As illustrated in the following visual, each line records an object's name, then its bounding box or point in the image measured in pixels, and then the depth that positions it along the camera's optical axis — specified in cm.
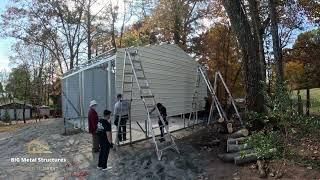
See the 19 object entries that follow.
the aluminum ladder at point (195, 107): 956
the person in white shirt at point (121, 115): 686
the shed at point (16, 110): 3136
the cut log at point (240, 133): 660
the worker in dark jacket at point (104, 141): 579
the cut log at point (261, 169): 498
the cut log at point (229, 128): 745
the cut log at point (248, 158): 552
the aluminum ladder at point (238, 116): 778
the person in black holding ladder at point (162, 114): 726
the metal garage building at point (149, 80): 779
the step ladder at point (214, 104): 803
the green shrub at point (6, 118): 2712
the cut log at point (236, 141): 627
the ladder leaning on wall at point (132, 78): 677
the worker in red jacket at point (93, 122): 667
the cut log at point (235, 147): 597
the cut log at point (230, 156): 567
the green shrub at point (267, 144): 471
